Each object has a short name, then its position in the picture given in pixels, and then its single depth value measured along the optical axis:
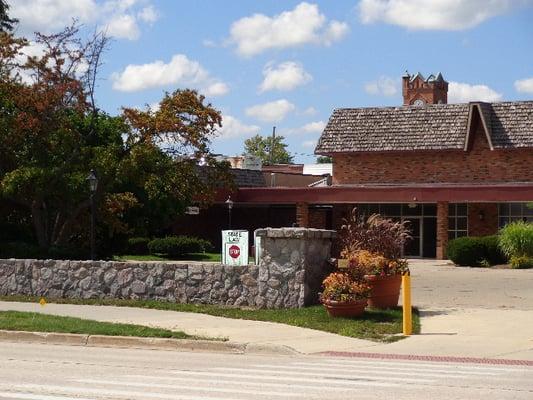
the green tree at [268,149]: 136.00
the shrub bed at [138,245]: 48.91
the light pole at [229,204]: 50.86
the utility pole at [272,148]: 127.56
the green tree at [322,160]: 138.95
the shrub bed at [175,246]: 46.78
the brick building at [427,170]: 46.94
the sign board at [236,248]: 27.02
